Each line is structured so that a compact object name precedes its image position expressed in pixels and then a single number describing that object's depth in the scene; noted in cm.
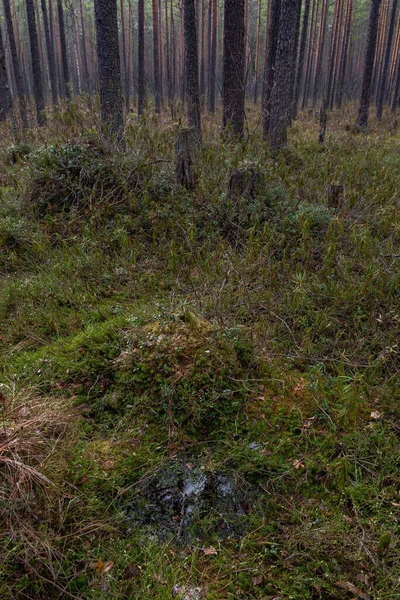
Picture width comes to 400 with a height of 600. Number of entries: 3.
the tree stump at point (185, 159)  594
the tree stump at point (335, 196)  581
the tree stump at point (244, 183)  576
